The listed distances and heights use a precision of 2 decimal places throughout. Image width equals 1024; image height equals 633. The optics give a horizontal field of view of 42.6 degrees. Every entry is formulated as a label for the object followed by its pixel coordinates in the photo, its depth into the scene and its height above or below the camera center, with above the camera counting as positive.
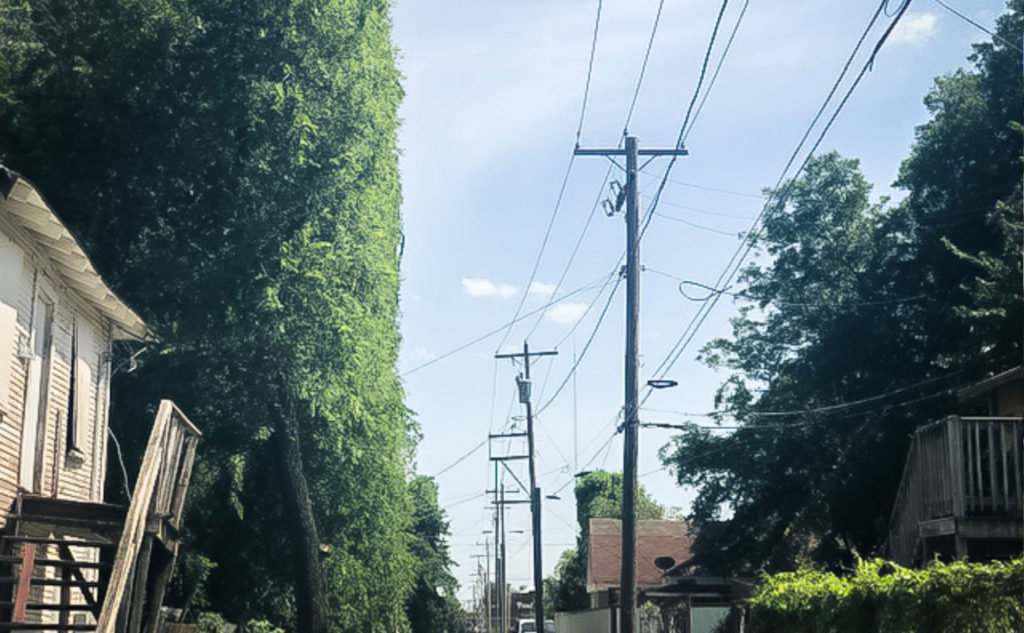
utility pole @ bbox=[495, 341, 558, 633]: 46.59 +2.47
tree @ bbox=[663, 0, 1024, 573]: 38.31 +7.63
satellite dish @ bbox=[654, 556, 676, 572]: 51.07 +0.67
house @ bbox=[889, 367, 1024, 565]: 20.98 +1.49
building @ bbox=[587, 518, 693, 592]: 58.45 +1.47
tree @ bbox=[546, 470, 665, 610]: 77.50 +4.88
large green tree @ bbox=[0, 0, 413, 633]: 27.23 +8.28
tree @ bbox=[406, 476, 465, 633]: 64.06 +0.06
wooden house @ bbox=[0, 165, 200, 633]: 16.06 +1.69
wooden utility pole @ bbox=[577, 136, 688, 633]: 23.88 +3.52
